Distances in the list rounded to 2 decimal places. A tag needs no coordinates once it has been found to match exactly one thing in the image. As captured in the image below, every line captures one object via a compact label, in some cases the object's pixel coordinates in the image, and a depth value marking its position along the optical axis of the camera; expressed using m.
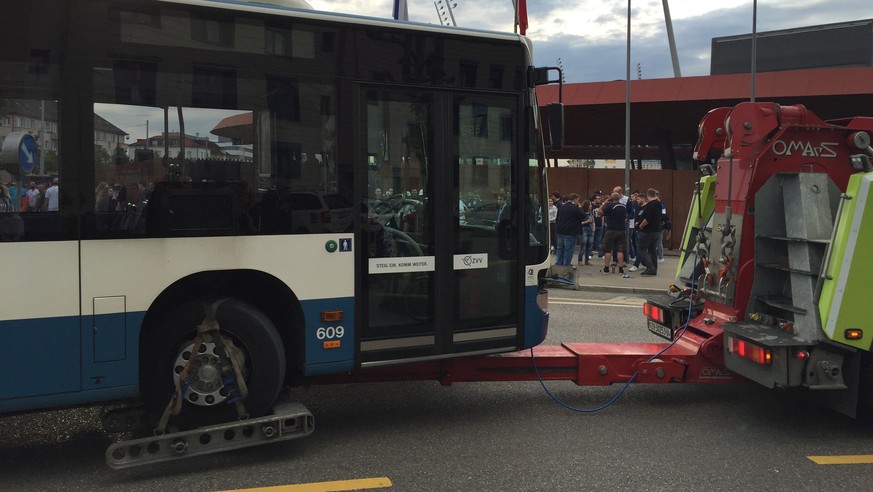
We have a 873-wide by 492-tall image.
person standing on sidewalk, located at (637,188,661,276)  14.60
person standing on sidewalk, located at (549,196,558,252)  17.37
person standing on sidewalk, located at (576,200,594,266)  17.04
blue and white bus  4.18
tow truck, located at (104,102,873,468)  5.07
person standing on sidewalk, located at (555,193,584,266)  14.71
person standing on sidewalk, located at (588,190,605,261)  17.78
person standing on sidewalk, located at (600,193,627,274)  15.22
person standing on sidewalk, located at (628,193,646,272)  15.29
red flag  8.62
